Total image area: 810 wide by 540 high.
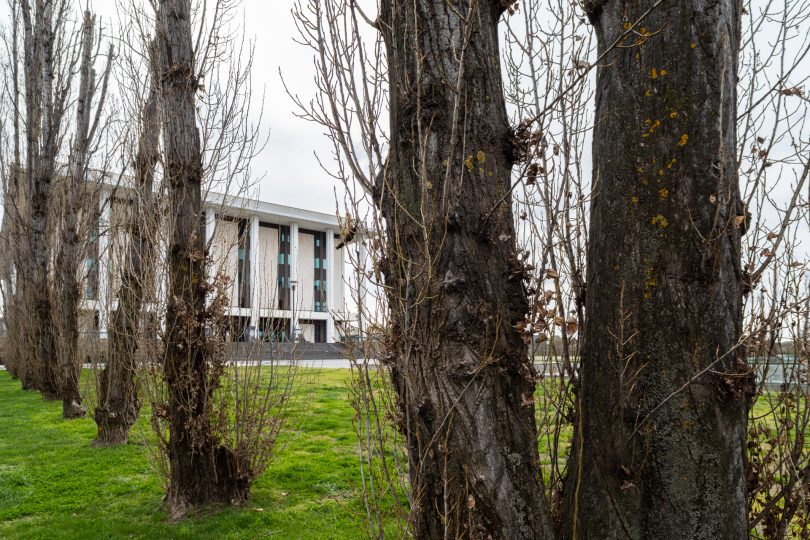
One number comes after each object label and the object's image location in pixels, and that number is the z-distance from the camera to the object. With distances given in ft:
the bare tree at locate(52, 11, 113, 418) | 40.75
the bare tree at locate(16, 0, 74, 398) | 46.06
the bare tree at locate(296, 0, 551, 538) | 8.11
